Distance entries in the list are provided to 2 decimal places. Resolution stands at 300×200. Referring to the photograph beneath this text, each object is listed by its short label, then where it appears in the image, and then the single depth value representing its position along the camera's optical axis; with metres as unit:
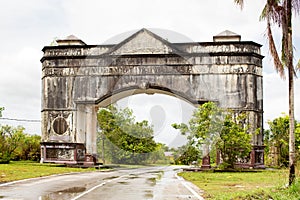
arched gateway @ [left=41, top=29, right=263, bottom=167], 29.31
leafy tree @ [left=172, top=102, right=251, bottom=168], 26.14
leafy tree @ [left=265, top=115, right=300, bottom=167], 32.88
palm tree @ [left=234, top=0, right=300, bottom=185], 14.40
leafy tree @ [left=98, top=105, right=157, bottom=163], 48.34
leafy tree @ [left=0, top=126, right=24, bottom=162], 35.09
